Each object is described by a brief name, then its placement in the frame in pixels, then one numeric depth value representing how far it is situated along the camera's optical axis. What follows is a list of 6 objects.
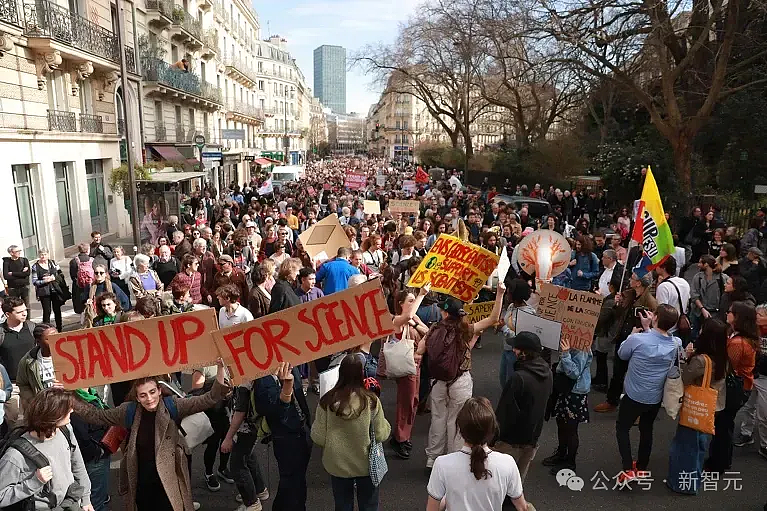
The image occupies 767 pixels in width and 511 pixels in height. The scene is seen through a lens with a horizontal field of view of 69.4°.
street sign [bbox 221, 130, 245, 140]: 23.77
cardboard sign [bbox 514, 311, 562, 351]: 4.65
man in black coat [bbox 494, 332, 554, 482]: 3.94
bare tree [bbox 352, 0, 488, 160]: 30.90
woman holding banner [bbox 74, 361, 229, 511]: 3.46
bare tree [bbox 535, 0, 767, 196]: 14.34
